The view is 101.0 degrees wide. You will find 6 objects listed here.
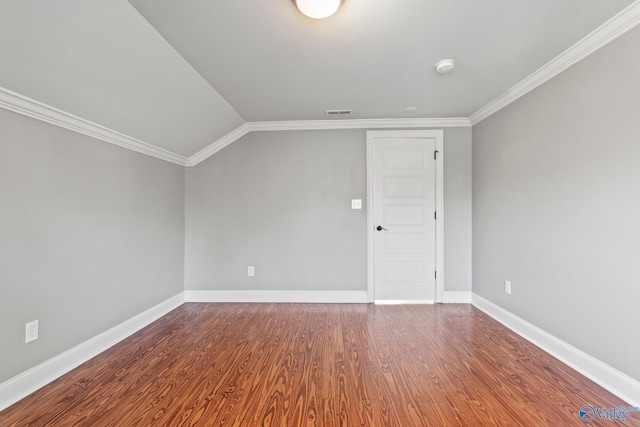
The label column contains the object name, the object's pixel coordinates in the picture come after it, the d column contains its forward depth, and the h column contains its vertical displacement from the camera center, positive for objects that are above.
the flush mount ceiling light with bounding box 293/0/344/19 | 1.42 +1.14
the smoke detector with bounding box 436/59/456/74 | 2.03 +1.17
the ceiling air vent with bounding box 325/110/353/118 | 3.02 +1.19
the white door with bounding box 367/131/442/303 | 3.35 +0.00
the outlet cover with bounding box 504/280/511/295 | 2.66 -0.73
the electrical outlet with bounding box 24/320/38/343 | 1.68 -0.75
